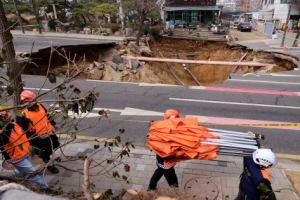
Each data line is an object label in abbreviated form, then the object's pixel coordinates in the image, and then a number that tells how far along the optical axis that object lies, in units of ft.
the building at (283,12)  109.60
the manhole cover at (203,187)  15.84
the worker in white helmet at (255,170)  11.15
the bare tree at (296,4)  99.96
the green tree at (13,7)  95.96
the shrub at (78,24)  102.04
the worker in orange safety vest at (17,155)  13.16
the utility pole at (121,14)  78.77
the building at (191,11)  120.06
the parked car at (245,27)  109.81
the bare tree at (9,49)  16.92
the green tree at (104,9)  95.04
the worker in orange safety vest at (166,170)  13.99
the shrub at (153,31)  87.20
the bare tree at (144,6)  70.28
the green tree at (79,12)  98.49
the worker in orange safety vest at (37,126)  15.64
